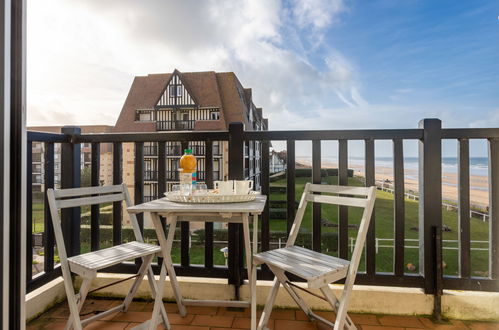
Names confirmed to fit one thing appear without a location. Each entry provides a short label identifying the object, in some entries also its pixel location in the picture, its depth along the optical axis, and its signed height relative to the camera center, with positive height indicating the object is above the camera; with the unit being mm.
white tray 1541 -163
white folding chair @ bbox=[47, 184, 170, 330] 1466 -471
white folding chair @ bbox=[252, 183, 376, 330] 1404 -479
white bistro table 1402 -246
